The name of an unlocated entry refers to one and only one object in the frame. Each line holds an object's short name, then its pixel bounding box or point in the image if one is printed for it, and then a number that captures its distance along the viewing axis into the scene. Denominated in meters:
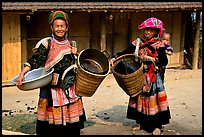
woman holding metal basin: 4.02
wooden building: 8.61
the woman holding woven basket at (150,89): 4.58
